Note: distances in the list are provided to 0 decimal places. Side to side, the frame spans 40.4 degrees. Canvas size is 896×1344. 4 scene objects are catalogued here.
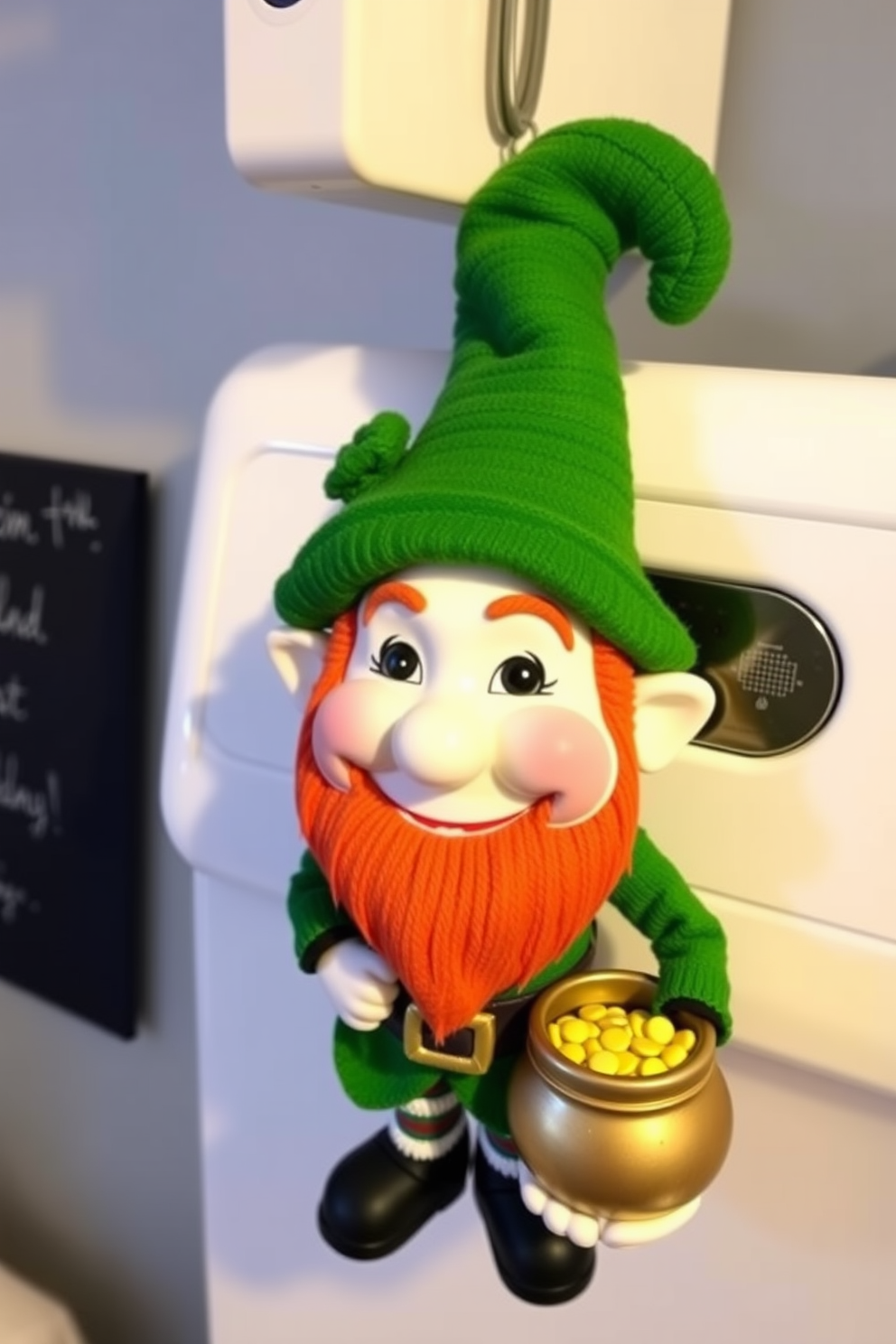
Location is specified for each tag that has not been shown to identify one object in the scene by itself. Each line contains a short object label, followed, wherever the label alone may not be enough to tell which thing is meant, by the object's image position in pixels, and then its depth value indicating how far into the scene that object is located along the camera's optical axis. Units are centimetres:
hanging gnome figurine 33
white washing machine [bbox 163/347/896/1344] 40
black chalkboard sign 76
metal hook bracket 44
